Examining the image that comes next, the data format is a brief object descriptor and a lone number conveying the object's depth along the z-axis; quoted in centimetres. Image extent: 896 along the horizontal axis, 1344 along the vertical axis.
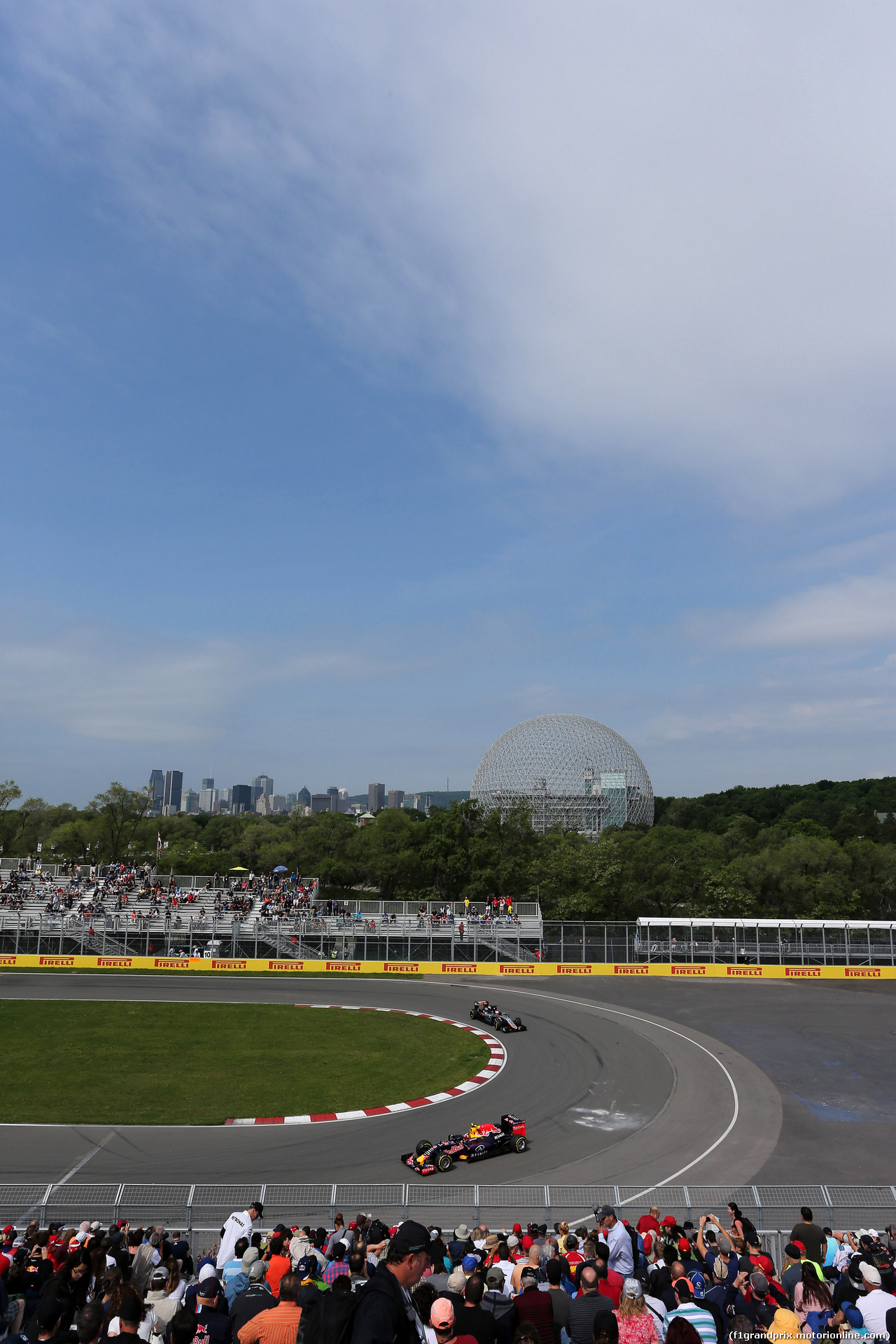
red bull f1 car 1705
